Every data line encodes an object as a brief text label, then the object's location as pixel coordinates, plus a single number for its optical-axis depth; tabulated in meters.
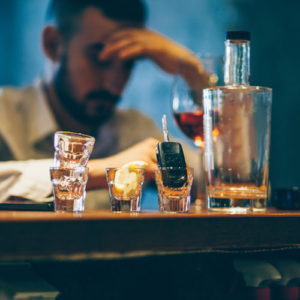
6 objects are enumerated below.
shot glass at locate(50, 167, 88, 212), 0.98
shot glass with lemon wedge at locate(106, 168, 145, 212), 1.00
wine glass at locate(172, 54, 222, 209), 1.27
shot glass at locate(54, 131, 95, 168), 1.04
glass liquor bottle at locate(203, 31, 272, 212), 1.07
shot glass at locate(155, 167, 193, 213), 1.00
